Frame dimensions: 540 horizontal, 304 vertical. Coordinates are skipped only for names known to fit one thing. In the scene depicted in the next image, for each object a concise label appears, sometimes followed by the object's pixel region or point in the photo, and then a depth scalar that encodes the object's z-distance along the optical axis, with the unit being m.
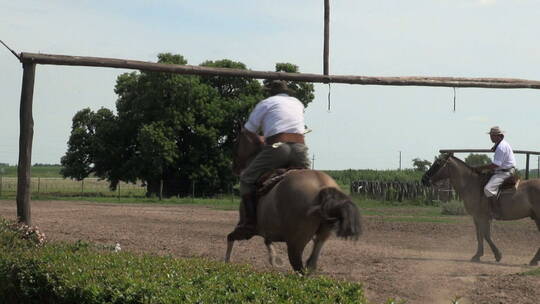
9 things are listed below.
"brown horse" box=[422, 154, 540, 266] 16.05
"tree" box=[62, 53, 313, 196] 35.31
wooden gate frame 12.70
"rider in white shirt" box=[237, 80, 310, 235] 9.78
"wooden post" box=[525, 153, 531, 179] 22.08
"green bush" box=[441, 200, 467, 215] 29.69
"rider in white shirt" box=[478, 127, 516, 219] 15.52
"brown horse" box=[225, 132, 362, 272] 8.48
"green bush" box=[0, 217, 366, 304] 6.60
